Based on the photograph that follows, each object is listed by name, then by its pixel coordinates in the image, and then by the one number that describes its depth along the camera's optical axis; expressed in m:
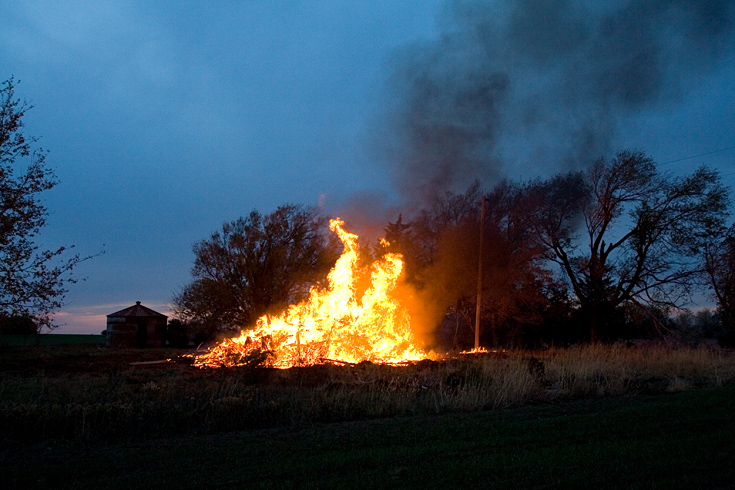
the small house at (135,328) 40.47
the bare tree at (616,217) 30.67
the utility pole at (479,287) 28.69
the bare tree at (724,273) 30.66
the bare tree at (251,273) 32.72
